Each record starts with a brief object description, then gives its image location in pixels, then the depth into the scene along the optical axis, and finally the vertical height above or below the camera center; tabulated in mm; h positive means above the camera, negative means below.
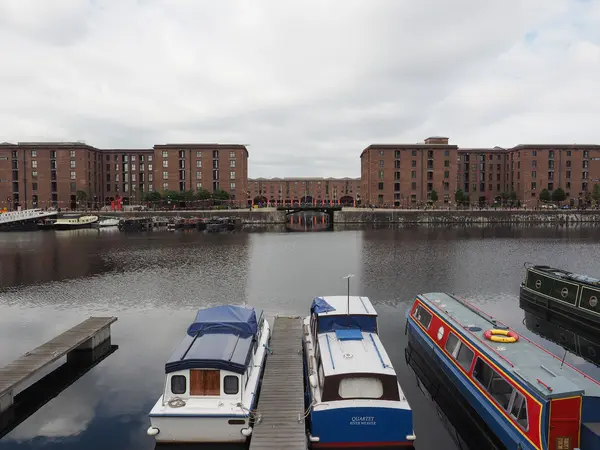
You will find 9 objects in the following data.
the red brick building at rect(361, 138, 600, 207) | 136875 +10436
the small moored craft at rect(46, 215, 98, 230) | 107000 -4919
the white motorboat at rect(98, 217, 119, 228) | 113625 -5025
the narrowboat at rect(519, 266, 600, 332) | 28250 -6744
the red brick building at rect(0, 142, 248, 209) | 133875 +10800
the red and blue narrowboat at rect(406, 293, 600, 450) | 11781 -6051
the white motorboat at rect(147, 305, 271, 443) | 13461 -6576
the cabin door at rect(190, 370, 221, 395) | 14320 -6115
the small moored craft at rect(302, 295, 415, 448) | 13258 -6512
